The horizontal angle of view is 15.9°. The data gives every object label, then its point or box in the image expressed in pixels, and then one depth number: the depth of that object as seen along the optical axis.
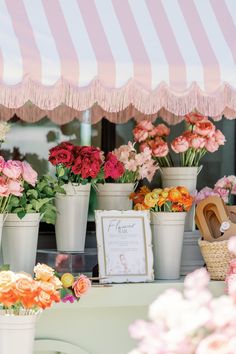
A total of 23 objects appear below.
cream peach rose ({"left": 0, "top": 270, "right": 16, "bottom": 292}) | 3.03
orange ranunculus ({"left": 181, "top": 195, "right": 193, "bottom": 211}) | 3.80
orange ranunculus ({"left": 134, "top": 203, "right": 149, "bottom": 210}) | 3.82
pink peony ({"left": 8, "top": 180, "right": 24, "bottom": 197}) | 3.48
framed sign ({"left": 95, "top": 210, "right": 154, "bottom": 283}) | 3.71
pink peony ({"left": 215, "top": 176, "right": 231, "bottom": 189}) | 4.15
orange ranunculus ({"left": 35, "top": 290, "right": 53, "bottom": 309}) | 3.03
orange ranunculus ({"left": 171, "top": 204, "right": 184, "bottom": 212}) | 3.81
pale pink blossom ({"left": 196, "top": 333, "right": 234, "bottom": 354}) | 1.61
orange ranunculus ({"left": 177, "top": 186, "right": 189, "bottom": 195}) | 3.82
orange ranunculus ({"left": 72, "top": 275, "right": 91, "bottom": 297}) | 3.31
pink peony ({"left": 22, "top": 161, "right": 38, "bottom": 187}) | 3.53
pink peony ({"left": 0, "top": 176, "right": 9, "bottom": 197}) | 3.45
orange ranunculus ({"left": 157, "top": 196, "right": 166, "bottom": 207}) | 3.80
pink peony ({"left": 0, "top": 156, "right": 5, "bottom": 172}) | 3.47
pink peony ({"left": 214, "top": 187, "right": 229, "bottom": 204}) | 4.06
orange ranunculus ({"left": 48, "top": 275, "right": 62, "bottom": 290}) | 3.13
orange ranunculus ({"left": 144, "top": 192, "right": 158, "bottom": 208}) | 3.80
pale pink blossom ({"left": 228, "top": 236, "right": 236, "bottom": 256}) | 1.76
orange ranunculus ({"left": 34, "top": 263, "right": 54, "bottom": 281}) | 3.13
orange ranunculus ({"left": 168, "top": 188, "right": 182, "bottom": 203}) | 3.79
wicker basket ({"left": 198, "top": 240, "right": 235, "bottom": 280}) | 3.75
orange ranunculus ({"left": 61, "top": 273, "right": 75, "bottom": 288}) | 3.33
